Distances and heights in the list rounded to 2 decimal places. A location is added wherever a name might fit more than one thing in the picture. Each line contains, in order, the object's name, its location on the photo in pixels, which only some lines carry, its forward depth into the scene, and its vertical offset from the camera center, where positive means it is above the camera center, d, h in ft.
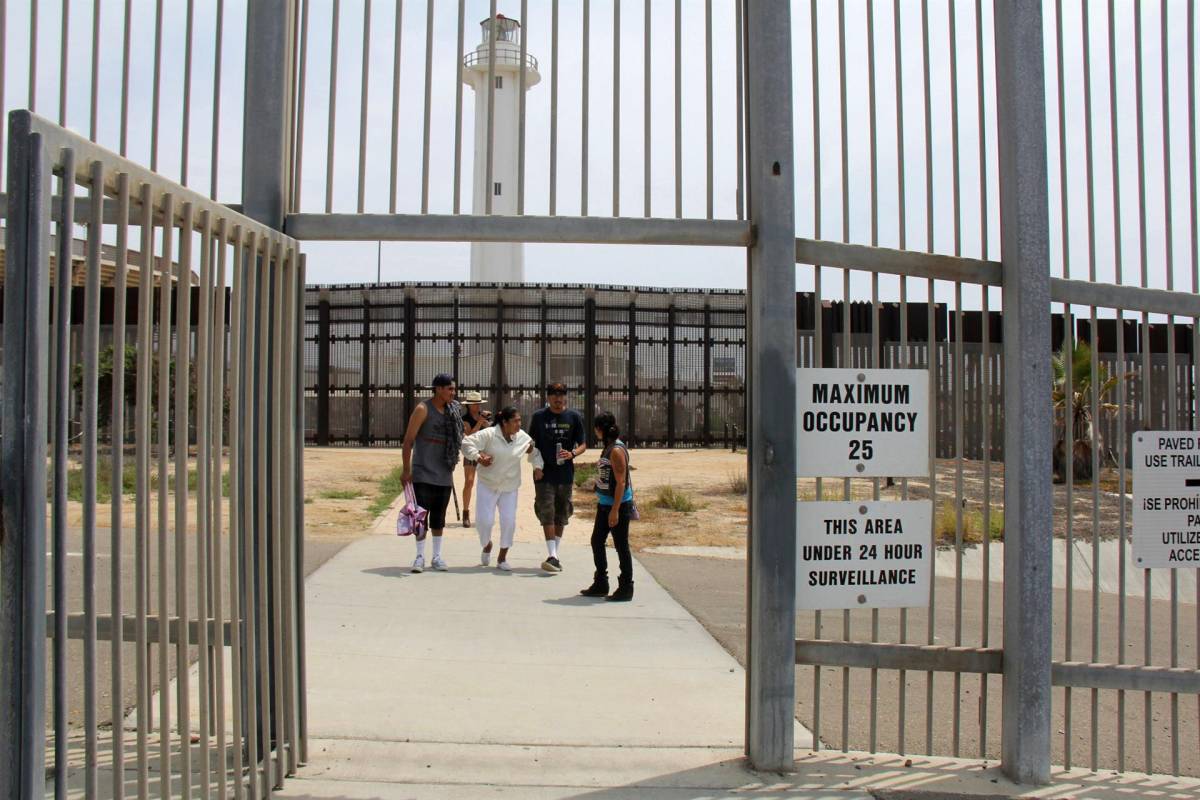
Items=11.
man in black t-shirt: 29.78 -1.24
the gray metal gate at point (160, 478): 7.72 -0.59
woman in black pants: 25.54 -2.26
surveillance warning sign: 13.48 -1.80
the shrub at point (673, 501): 48.91 -4.06
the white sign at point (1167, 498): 14.10 -1.10
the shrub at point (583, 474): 62.03 -3.59
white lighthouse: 90.63 +24.44
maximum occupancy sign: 13.47 -0.05
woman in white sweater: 29.76 -1.40
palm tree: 62.75 +0.65
